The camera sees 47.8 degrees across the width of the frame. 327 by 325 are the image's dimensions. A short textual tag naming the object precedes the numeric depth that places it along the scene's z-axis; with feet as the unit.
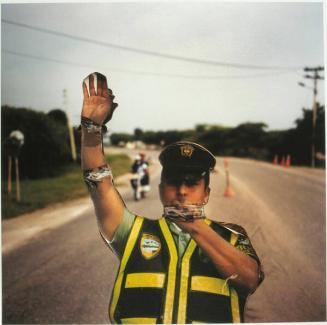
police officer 7.04
